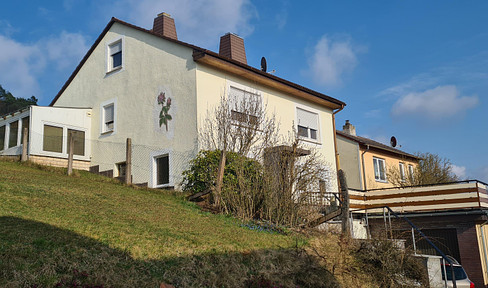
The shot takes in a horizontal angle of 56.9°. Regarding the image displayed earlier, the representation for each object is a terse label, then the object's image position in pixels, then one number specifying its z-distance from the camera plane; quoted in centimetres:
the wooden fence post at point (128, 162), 1491
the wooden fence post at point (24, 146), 1711
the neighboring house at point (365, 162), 2581
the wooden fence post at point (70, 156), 1527
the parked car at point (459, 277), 1192
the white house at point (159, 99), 1695
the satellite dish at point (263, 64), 2255
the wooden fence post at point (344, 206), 1132
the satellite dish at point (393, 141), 3445
